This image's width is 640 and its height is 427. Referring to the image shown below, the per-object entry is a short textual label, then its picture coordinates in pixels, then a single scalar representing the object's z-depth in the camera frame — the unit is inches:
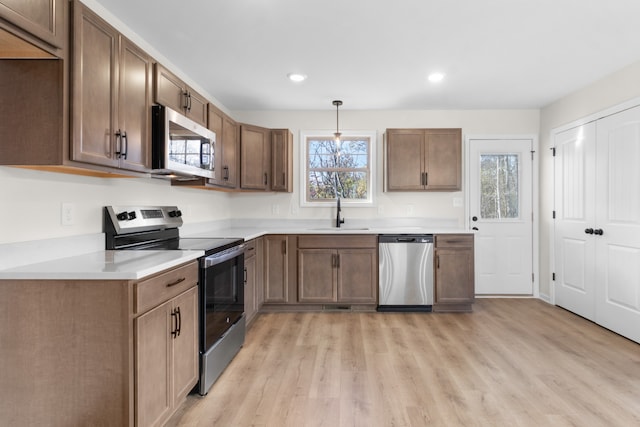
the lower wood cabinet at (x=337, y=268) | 151.2
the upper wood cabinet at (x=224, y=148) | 124.8
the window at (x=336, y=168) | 177.2
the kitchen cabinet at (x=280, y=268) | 151.4
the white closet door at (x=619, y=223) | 117.6
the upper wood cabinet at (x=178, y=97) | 88.3
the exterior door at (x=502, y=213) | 172.7
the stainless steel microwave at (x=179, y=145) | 86.4
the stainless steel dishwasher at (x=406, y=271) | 149.9
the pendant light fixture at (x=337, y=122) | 155.5
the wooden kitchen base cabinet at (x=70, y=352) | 56.9
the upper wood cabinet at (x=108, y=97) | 62.4
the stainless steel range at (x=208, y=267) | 85.4
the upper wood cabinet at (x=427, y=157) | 163.5
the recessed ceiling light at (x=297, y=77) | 129.6
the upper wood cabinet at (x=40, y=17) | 49.4
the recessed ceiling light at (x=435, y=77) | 128.9
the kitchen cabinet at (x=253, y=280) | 127.7
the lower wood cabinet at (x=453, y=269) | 150.6
